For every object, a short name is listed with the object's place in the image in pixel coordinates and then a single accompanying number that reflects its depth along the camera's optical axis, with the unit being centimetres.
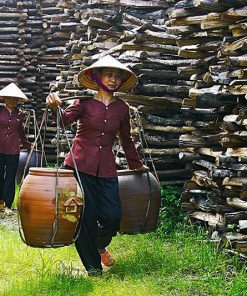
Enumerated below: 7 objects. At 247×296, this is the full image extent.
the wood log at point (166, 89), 849
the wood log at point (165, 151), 851
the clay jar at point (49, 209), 488
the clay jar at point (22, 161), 1173
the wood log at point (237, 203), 613
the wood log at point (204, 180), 673
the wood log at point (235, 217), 618
